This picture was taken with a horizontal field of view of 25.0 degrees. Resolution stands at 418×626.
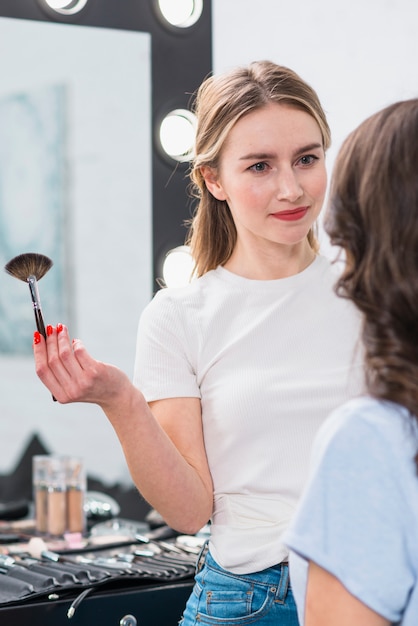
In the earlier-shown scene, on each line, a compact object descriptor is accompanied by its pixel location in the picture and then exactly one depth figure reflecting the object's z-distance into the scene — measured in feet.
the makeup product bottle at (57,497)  6.53
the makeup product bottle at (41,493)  6.62
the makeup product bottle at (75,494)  6.60
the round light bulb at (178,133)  7.42
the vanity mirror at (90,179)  7.15
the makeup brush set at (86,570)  4.89
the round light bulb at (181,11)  7.35
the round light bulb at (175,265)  7.42
